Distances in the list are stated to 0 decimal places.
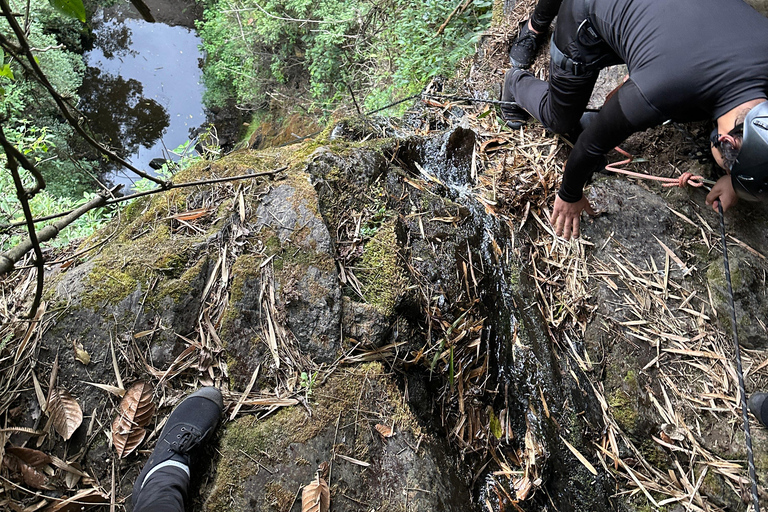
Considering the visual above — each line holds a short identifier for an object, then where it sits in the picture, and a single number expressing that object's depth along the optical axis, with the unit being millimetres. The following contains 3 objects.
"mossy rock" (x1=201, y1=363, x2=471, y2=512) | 1838
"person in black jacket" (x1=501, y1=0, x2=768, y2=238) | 1704
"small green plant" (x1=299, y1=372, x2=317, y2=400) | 1994
